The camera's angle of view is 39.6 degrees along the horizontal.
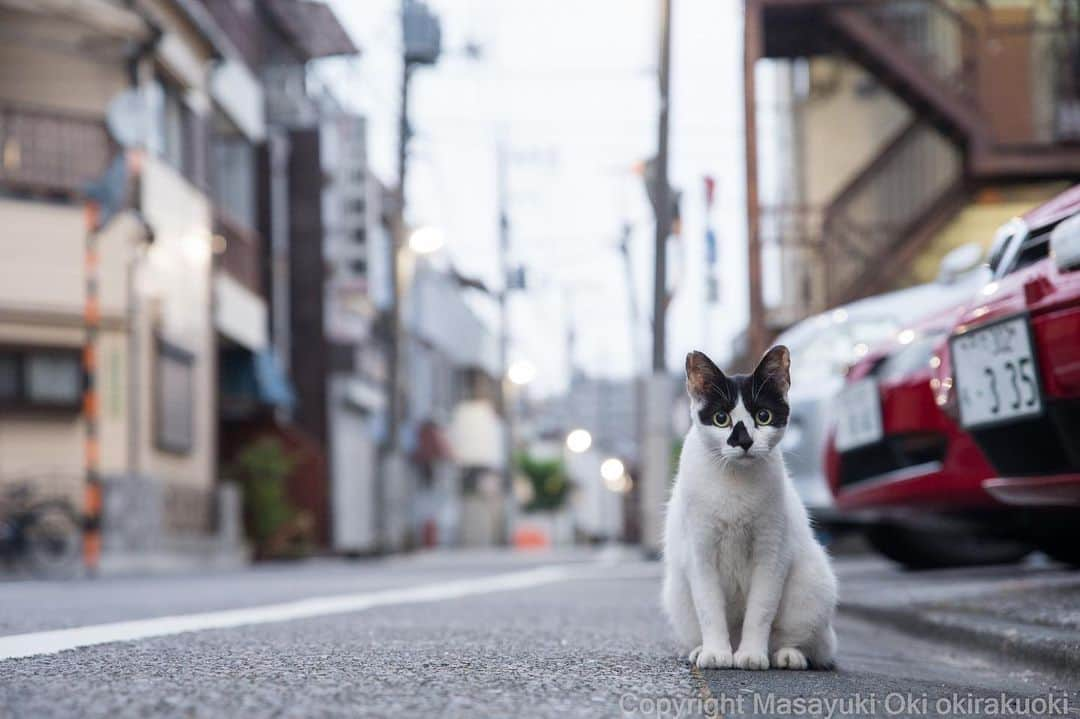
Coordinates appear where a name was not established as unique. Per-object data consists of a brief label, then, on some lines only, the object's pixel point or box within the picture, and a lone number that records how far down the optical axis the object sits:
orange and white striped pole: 16.42
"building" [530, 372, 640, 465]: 71.25
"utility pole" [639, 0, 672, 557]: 16.16
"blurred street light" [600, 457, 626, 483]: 64.88
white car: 10.30
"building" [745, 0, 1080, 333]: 16.95
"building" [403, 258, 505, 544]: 40.62
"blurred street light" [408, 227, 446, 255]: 27.02
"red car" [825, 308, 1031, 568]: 6.35
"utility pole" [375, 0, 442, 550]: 25.47
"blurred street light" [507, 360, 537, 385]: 46.28
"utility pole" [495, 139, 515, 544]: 43.22
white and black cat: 3.75
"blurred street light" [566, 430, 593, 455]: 50.84
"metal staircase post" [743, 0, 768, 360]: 16.14
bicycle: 15.87
